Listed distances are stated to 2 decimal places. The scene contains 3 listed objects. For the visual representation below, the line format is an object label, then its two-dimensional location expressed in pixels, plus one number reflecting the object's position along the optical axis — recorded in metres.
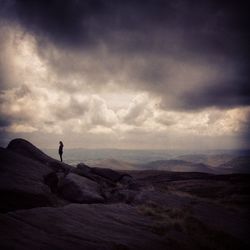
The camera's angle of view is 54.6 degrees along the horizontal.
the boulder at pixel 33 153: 25.19
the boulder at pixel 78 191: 17.81
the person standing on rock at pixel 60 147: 32.31
